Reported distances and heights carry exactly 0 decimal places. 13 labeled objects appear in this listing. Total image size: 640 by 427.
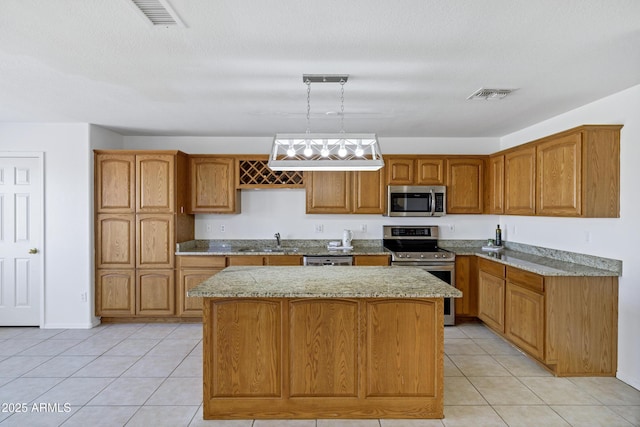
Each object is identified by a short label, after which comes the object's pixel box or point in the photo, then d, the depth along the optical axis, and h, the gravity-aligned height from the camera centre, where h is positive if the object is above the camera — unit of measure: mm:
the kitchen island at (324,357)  2523 -999
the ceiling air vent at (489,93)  3129 +1042
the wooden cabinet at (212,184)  4918 +381
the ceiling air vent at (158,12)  1828 +1048
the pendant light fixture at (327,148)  2592 +477
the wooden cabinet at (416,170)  4953 +575
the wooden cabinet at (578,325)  3148 -969
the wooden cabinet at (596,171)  3117 +357
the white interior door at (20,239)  4453 -327
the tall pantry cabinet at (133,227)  4539 -183
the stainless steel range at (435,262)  4605 -623
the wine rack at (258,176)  4953 +495
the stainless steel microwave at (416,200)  4953 +170
